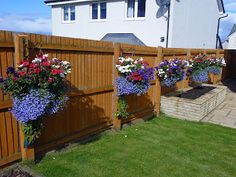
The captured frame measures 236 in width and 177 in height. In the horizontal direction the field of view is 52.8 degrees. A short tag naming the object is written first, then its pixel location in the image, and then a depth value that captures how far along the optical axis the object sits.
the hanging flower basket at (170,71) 6.30
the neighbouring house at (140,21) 13.41
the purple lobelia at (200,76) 7.67
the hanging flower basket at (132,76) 4.95
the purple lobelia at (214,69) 8.23
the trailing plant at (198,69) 7.68
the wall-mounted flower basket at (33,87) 3.06
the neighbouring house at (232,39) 46.25
